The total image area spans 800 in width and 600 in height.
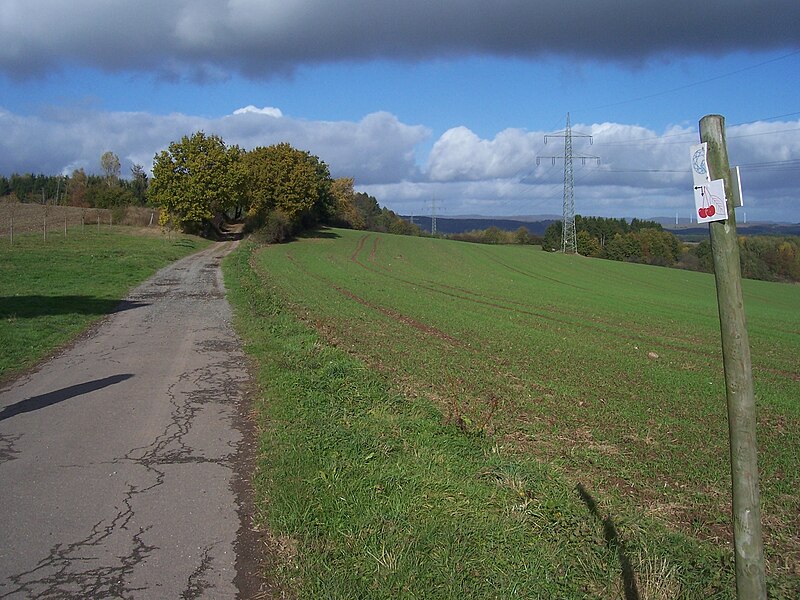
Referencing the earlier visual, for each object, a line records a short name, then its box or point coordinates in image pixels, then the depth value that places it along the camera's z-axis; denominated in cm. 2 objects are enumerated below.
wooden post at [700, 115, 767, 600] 298
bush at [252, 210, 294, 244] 6309
